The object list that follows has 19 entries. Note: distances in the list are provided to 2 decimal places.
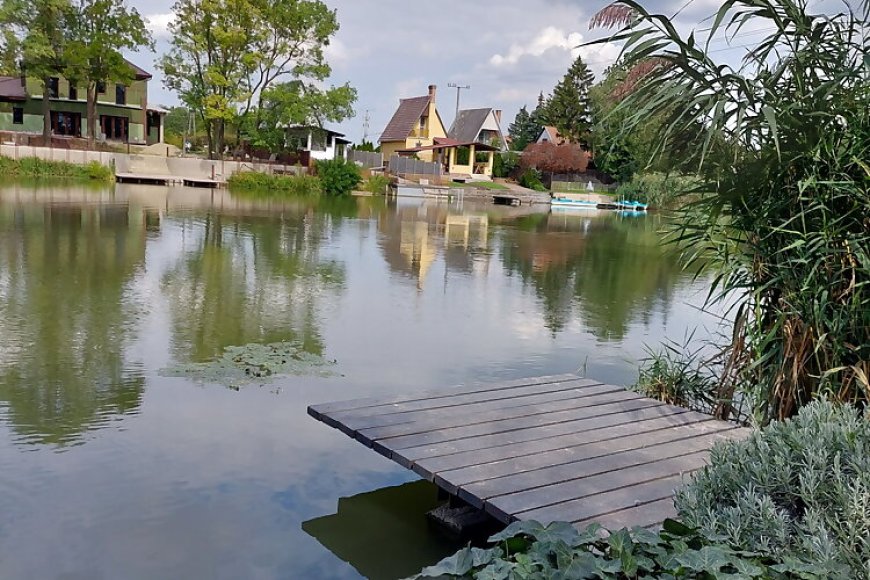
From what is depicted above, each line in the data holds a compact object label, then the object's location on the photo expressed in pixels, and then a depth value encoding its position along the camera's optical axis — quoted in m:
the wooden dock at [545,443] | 3.22
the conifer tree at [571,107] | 52.94
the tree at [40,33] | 32.09
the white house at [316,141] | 39.44
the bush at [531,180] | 47.02
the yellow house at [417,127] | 51.81
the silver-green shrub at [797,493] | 2.05
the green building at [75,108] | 39.69
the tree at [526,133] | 61.62
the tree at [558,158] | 47.66
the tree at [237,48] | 34.38
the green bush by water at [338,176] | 34.75
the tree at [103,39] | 33.72
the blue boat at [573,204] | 39.97
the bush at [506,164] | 52.12
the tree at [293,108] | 35.69
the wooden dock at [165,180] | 31.66
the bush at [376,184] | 36.88
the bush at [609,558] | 2.10
